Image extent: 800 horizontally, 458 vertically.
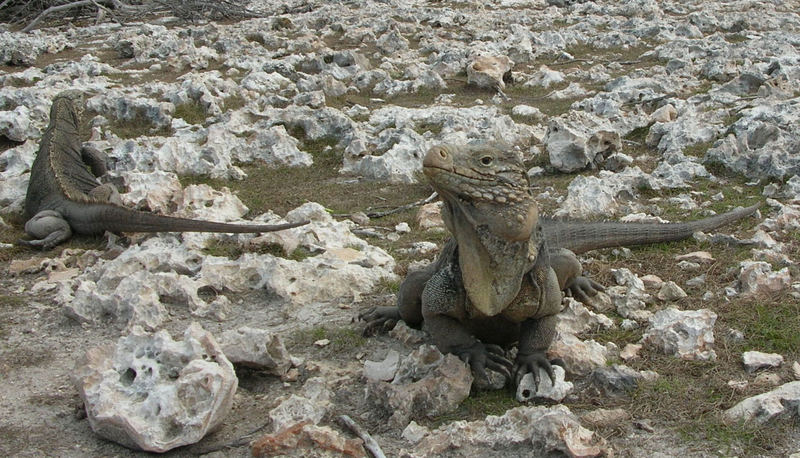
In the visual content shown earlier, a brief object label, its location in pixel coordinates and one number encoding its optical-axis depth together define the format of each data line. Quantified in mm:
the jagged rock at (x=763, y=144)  5562
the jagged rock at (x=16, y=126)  7406
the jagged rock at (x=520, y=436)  2559
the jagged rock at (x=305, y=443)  2555
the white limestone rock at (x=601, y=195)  5304
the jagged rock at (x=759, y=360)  3070
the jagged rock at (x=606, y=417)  2752
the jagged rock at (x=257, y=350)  3178
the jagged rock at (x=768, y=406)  2639
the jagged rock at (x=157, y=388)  2656
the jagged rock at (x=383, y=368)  3203
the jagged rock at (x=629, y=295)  3704
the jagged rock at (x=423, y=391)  2920
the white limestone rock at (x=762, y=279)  3736
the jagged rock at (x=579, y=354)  3137
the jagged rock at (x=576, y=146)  6129
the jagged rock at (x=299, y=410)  2822
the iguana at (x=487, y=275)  2625
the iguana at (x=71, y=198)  5062
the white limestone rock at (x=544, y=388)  2928
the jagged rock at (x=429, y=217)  5246
